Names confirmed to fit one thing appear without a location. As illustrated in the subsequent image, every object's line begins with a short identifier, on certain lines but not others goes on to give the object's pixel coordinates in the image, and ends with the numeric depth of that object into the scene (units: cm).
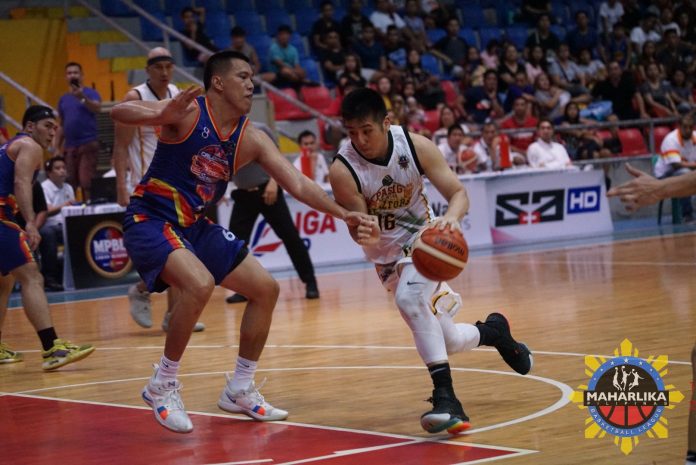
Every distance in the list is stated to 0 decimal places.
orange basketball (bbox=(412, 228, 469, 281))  503
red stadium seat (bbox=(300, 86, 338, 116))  1858
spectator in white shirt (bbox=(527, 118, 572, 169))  1677
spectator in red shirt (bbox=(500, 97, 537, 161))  1833
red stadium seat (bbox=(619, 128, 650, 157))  1997
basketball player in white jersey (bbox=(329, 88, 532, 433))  536
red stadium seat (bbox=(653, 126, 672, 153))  2066
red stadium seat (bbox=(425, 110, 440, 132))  1816
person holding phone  1506
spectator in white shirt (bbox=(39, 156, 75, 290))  1381
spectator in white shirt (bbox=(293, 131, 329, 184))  1487
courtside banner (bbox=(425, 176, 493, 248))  1588
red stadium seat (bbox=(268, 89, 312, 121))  1822
